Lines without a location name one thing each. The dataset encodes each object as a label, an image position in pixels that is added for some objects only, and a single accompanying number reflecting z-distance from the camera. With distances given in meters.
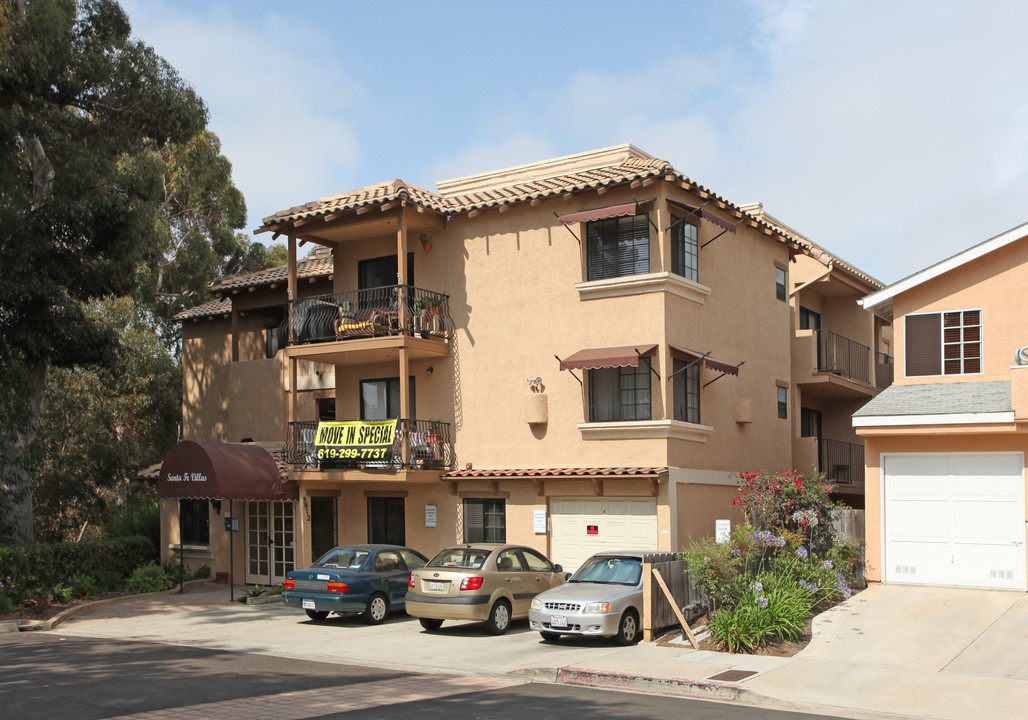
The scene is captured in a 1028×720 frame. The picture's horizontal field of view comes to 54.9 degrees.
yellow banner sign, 21.97
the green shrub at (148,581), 24.38
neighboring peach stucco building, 17.88
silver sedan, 14.95
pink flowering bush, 14.70
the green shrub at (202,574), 26.64
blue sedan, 18.08
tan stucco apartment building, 20.61
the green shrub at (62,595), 22.11
